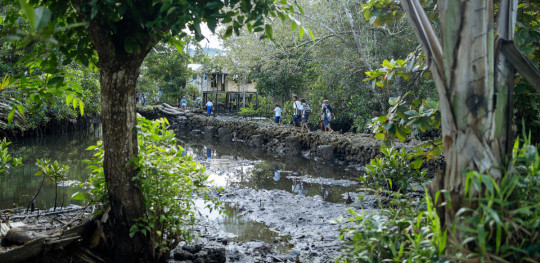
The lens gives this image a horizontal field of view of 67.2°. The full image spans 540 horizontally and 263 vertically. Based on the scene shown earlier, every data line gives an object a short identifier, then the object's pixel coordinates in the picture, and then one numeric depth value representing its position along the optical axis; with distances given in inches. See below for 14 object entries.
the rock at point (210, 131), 1057.8
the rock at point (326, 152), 635.5
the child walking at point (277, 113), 946.1
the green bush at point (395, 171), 228.4
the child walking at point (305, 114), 769.6
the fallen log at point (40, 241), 156.3
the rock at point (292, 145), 733.3
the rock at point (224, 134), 991.0
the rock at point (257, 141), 840.9
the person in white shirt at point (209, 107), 1311.5
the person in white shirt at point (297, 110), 796.8
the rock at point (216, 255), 208.2
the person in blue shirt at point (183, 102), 1565.0
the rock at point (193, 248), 214.7
